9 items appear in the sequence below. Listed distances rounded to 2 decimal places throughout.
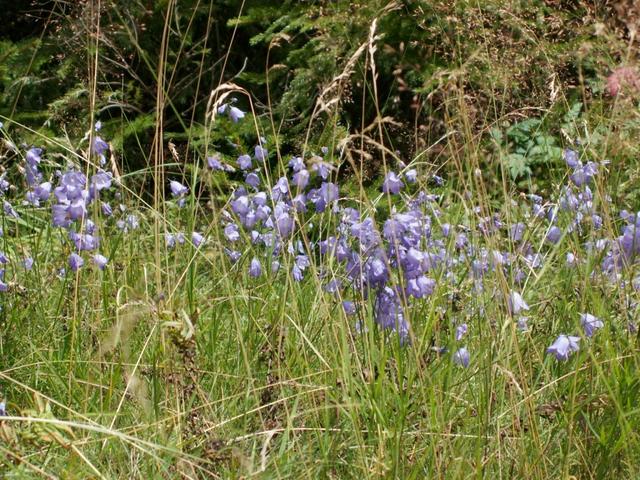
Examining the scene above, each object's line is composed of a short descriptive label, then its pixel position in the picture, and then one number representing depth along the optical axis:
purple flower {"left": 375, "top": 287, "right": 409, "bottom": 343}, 4.30
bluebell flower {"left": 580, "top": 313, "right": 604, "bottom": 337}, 4.02
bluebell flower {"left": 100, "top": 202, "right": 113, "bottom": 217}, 5.75
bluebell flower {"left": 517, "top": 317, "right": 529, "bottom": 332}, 4.60
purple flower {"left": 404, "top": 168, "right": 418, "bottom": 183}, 5.58
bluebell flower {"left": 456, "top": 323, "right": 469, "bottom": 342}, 4.66
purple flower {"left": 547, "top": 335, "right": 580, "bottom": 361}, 3.95
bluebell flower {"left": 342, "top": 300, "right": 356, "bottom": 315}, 4.63
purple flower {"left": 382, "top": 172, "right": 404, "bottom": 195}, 4.59
